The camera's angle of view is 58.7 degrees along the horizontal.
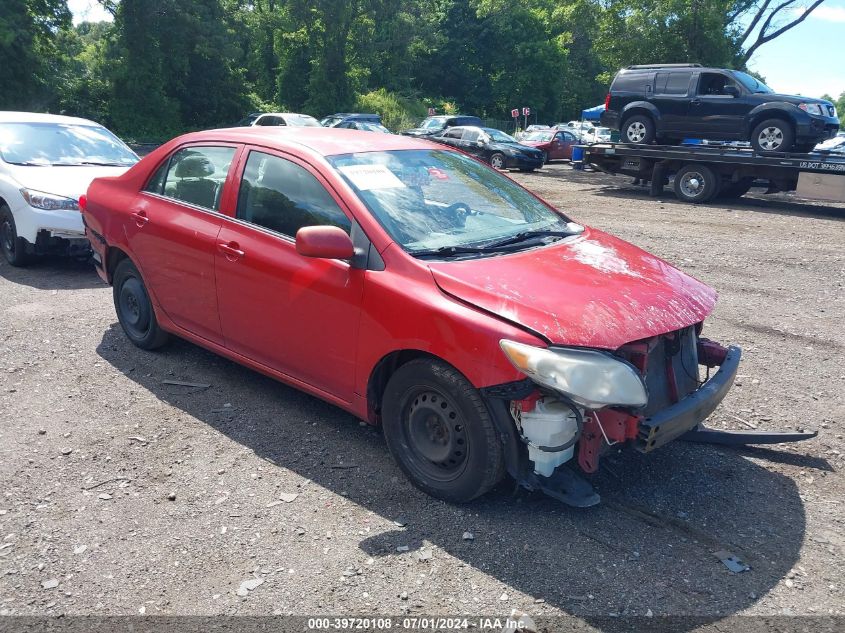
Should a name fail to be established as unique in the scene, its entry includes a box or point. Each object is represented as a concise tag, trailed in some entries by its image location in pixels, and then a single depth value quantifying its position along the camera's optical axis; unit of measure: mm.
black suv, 15125
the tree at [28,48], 28938
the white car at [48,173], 8188
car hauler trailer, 14367
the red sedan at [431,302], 3406
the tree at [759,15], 28594
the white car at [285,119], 22328
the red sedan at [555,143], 29469
